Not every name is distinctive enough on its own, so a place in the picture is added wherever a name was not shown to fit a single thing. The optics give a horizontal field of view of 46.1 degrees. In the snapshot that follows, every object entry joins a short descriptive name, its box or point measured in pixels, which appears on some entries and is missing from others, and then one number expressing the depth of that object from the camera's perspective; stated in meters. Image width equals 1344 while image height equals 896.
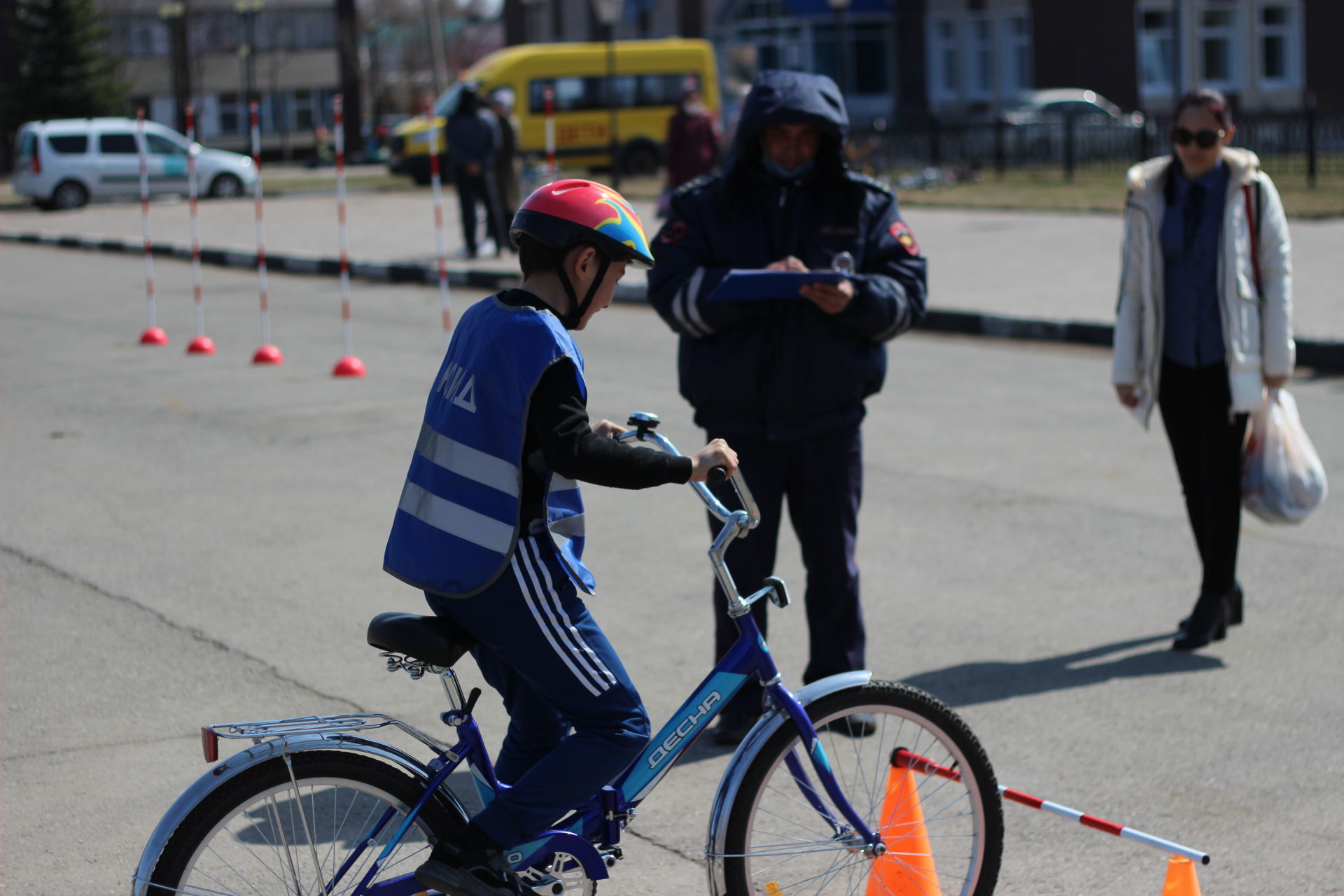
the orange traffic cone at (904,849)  3.35
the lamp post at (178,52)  56.69
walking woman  5.35
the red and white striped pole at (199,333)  12.67
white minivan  31.95
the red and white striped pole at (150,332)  13.23
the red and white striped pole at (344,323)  11.33
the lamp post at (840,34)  35.69
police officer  4.49
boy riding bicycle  2.87
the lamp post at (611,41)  28.38
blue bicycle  2.83
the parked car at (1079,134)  30.05
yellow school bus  34.88
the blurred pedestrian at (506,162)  19.70
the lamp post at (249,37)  63.16
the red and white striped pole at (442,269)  13.27
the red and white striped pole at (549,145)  13.06
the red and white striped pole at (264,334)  12.03
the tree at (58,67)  50.12
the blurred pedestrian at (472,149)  18.75
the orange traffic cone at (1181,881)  3.22
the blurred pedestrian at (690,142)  19.81
